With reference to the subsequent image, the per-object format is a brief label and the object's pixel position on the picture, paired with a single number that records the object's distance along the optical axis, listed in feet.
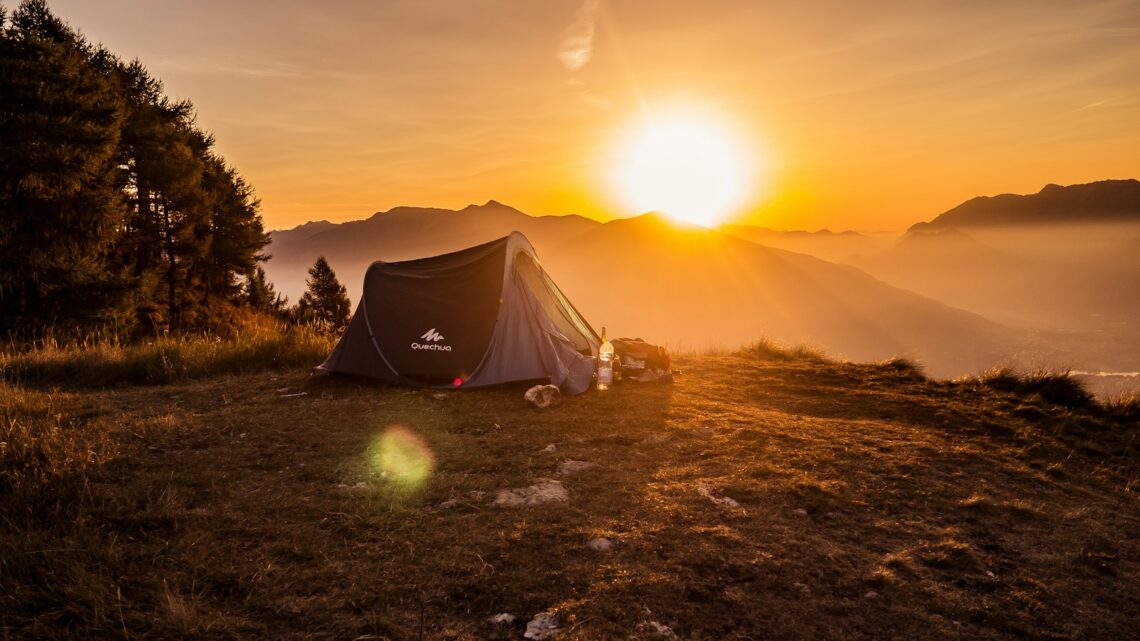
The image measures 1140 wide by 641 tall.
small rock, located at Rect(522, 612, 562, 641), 8.80
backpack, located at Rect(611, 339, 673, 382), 29.43
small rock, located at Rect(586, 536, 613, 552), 11.53
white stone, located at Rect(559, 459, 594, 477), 16.25
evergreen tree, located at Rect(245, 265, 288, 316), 94.01
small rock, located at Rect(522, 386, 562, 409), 23.67
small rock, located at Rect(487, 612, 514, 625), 9.14
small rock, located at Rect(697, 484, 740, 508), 13.97
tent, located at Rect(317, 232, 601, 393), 27.17
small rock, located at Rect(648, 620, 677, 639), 8.84
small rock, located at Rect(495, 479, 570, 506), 14.01
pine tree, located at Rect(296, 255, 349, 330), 136.91
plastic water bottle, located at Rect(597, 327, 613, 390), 27.37
